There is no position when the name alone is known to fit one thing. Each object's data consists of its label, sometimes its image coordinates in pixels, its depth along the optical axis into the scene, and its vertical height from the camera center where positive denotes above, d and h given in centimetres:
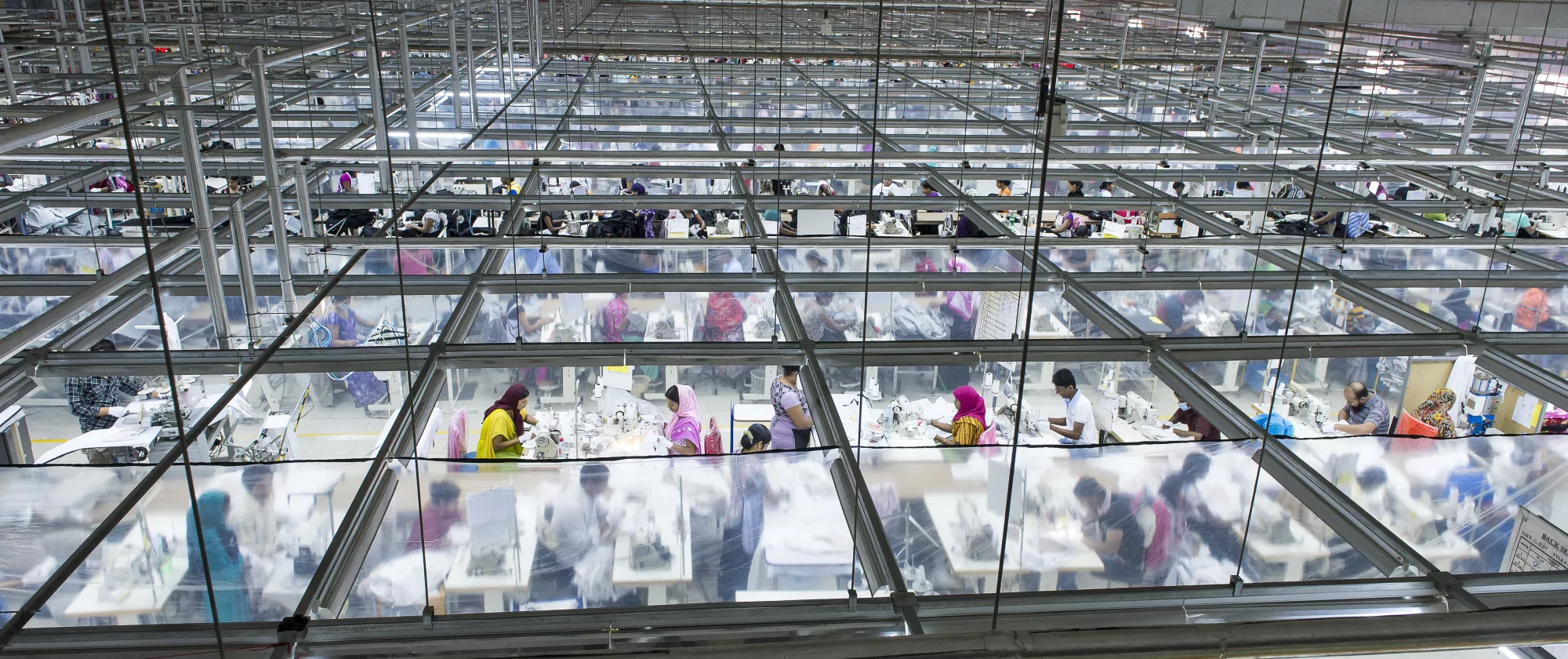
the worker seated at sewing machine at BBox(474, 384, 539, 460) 533 -240
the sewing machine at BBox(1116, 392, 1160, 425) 714 -291
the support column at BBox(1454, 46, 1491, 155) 815 -75
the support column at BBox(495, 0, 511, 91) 1176 -66
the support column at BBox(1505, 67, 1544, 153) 720 -63
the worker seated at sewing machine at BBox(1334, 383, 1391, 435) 625 -253
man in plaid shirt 620 -268
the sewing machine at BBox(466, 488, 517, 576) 280 -158
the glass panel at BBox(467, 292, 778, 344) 585 -197
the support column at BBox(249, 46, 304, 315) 420 -84
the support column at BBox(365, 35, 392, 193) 491 -76
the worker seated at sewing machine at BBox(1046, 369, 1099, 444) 632 -264
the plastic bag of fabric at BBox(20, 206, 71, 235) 970 -238
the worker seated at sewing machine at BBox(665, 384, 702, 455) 569 -251
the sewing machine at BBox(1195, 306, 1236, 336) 666 -211
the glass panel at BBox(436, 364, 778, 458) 590 -267
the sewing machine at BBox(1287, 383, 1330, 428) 710 -283
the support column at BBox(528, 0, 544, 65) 1397 -52
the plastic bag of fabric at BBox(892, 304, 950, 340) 663 -215
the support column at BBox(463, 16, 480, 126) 996 -94
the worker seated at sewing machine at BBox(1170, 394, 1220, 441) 607 -259
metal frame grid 258 -134
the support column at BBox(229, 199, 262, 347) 439 -123
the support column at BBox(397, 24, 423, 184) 757 -90
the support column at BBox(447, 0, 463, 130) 953 -79
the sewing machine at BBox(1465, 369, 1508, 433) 654 -254
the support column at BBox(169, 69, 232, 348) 371 -81
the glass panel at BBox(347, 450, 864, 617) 273 -160
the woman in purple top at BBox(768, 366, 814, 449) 509 -219
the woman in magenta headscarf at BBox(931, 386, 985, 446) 570 -244
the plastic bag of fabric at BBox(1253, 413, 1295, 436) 648 -275
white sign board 293 -161
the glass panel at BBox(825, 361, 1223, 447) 639 -276
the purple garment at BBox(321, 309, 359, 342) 620 -211
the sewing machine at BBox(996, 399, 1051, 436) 673 -295
